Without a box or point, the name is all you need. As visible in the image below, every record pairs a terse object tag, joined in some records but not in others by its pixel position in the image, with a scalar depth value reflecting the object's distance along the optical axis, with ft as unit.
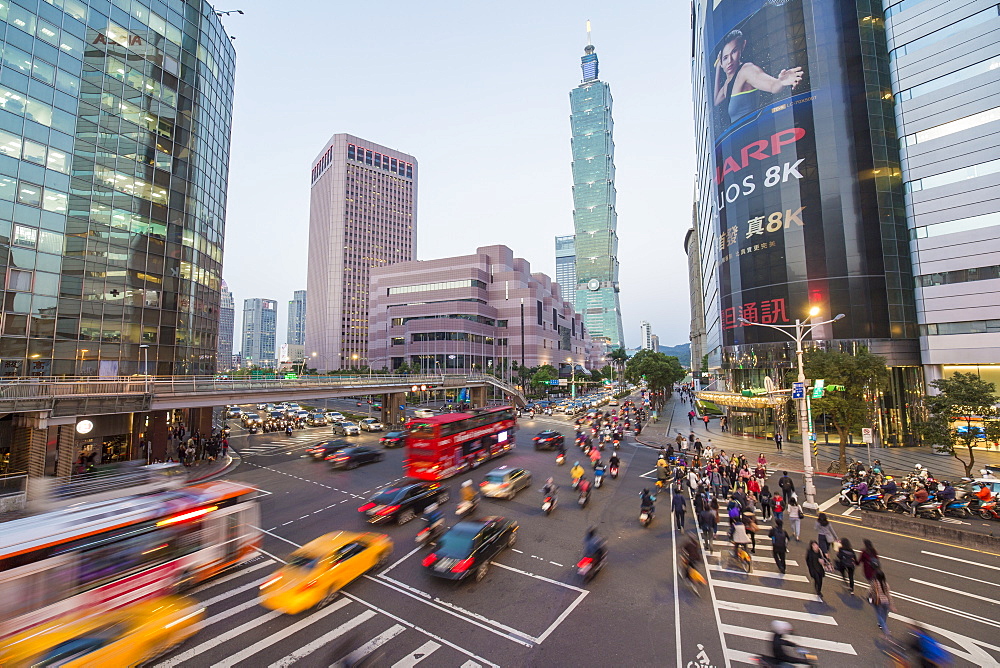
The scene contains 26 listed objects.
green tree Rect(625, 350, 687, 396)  224.41
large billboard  123.75
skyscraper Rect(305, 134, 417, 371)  501.56
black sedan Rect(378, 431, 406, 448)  119.96
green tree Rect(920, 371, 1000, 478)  78.18
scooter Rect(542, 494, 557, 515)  62.54
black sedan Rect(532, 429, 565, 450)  116.67
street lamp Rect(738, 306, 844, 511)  63.36
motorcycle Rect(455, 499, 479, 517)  60.26
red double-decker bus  79.82
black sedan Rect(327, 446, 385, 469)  91.66
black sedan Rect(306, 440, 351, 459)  102.17
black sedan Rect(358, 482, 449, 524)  56.65
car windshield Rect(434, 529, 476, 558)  42.37
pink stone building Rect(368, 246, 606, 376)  305.94
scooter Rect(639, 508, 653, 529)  58.08
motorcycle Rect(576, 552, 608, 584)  41.78
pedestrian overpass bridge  66.44
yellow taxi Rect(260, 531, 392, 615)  36.35
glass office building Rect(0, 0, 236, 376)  89.81
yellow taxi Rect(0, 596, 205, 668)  25.89
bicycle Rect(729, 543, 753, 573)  44.86
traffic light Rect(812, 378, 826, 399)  71.54
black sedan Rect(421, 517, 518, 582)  41.19
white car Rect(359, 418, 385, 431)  147.64
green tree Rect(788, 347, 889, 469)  84.43
